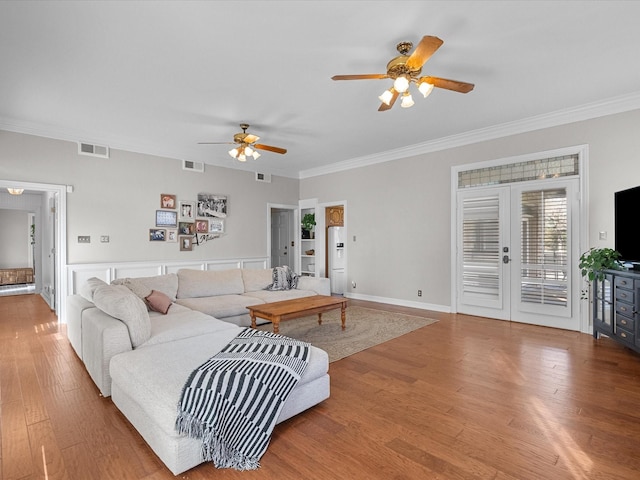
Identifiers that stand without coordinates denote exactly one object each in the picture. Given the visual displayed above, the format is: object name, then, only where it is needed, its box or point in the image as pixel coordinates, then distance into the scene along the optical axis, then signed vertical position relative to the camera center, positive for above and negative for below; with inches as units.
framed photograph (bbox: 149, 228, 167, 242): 236.4 +3.7
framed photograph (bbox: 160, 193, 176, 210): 241.6 +27.7
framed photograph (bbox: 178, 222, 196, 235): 250.8 +8.3
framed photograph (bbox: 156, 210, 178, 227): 240.1 +15.0
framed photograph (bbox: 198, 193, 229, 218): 261.4 +26.6
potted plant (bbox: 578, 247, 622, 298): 150.5 -11.5
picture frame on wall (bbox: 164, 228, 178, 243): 244.7 +3.0
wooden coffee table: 150.0 -33.2
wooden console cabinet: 131.3 -29.8
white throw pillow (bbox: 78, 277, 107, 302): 137.4 -20.3
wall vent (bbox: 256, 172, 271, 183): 298.0 +54.7
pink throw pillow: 152.6 -28.5
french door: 178.7 -8.5
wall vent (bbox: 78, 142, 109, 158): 208.8 +56.4
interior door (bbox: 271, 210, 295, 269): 346.3 -0.4
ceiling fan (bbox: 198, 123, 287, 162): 188.5 +53.0
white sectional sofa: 72.5 -32.8
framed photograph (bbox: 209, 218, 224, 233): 266.7 +11.0
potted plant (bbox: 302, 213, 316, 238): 314.8 +14.4
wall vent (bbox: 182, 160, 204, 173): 253.4 +55.6
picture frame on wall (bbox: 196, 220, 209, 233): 258.7 +10.0
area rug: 154.2 -48.7
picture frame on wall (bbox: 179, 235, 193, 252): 250.7 -2.9
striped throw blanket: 70.6 -36.2
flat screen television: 141.1 +5.2
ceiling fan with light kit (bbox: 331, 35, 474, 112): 108.9 +54.9
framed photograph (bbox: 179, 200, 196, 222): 251.8 +21.2
